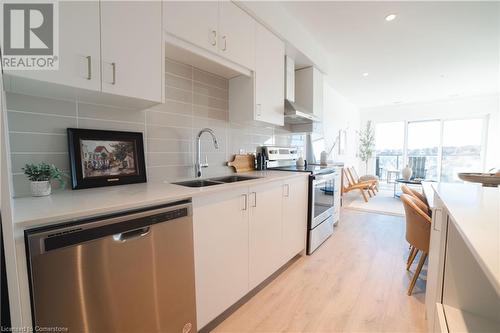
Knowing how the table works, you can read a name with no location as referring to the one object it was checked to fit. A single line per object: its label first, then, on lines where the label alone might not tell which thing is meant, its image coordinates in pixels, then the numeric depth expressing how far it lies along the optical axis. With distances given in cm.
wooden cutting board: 223
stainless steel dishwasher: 76
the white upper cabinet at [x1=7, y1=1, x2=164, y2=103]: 98
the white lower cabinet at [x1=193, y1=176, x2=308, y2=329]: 129
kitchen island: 85
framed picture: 125
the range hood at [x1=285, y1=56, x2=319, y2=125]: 243
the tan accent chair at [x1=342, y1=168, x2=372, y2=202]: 480
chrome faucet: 182
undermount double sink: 173
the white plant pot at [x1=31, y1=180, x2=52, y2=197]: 107
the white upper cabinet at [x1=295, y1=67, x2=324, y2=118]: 295
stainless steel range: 237
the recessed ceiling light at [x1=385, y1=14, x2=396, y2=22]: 223
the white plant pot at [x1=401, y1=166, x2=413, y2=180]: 469
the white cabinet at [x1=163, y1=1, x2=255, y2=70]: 137
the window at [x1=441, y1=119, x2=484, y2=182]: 579
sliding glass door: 586
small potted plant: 107
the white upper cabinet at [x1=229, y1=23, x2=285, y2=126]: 202
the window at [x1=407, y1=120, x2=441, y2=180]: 634
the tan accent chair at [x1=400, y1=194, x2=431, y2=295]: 164
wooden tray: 180
